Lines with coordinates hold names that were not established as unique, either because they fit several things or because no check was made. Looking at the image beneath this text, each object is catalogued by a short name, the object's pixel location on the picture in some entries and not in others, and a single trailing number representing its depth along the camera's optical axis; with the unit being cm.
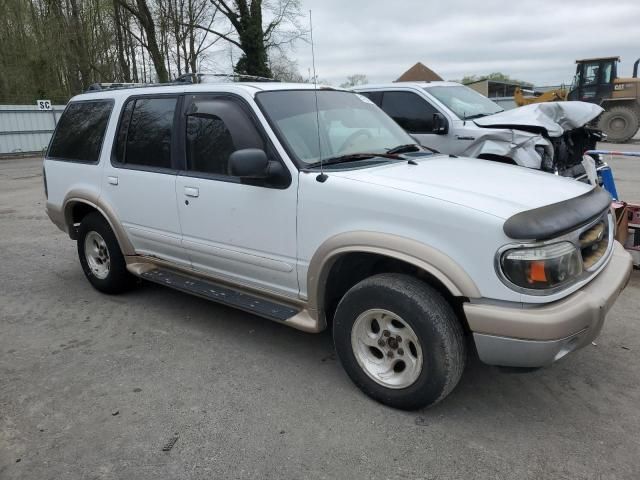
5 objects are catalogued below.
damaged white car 660
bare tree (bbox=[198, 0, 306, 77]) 2334
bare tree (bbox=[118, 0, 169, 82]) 2269
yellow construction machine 1992
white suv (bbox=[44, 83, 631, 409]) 262
